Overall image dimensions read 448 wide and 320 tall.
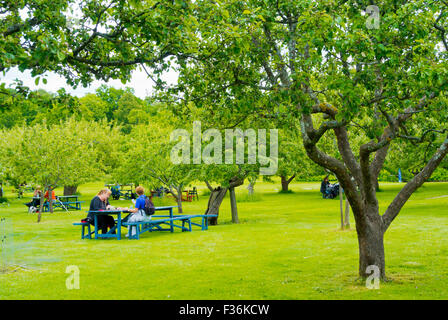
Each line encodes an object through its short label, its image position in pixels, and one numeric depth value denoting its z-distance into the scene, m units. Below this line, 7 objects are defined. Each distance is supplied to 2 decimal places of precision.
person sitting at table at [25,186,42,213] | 29.34
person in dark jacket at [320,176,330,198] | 37.25
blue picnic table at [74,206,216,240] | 15.84
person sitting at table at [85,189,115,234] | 16.25
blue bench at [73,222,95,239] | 16.14
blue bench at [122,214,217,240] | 16.03
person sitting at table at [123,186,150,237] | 16.27
